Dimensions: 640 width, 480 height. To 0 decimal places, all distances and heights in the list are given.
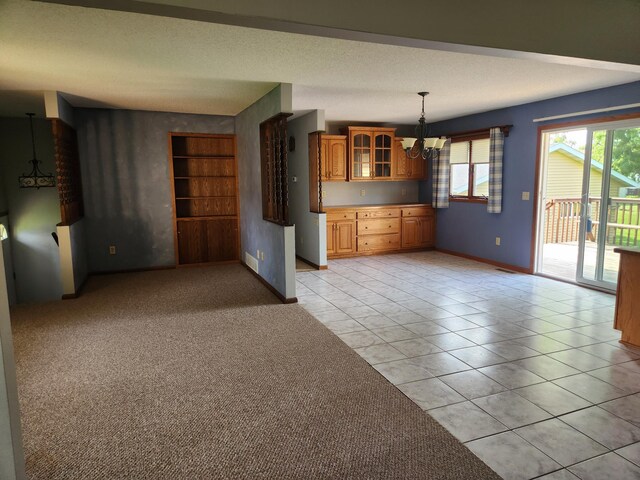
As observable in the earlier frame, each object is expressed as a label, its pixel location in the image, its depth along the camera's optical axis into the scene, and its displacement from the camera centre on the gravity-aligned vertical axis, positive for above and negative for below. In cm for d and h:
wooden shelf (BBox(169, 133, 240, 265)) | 656 -10
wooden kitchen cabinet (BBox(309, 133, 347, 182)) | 704 +57
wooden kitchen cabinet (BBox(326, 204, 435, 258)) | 718 -72
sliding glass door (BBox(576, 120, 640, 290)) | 468 -17
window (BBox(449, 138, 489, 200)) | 683 +34
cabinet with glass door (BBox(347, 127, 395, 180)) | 727 +68
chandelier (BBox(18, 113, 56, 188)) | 634 +27
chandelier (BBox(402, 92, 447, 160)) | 542 +63
